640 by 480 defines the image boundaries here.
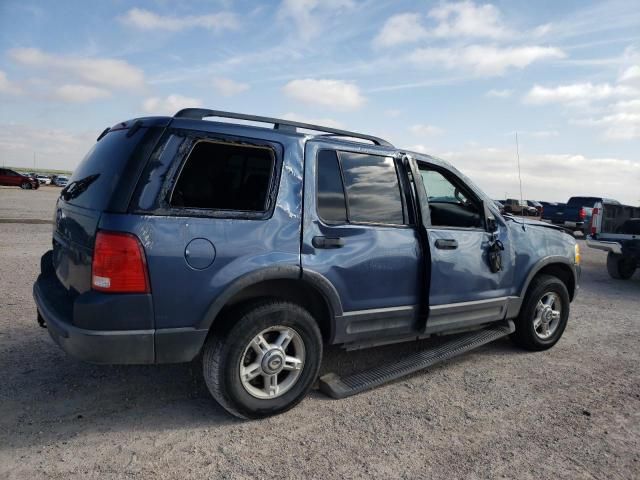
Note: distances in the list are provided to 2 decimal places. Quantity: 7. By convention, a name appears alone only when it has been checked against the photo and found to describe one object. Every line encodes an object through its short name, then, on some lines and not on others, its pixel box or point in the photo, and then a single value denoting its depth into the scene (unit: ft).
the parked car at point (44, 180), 182.93
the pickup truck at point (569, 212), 61.98
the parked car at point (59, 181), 170.30
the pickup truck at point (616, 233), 28.63
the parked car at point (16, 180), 122.52
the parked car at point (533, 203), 158.66
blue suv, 8.46
